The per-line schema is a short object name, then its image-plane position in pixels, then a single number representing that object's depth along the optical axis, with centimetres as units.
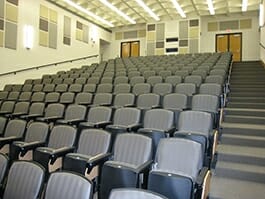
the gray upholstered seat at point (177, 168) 169
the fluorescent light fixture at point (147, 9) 886
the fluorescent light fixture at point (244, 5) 876
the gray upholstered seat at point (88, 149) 213
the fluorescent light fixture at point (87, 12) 855
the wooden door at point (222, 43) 1072
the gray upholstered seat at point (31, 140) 253
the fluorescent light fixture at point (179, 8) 896
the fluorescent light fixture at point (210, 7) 882
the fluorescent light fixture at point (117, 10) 868
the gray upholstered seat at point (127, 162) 185
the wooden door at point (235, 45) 1054
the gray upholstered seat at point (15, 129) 297
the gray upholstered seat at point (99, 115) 336
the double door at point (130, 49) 1216
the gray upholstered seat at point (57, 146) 229
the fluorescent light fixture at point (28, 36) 715
